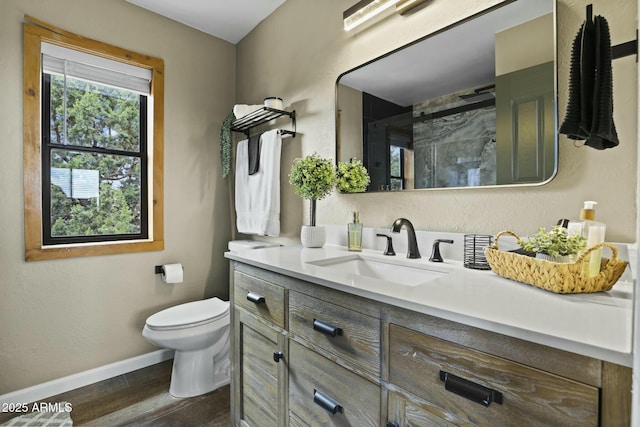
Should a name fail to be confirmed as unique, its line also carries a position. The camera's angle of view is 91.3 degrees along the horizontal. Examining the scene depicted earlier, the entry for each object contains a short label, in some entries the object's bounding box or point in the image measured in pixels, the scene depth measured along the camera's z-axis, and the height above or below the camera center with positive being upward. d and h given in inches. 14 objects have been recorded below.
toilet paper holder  89.6 -16.5
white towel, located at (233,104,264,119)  86.0 +28.3
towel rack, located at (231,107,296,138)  81.3 +26.1
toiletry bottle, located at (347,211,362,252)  60.1 -4.7
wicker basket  28.8 -6.0
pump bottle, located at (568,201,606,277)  29.1 -2.1
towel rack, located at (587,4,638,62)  35.1 +18.7
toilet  69.4 -30.1
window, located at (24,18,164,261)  72.2 +17.0
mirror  42.0 +17.1
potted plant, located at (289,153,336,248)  64.0 +6.1
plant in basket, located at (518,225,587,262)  31.5 -3.4
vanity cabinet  21.3 -14.3
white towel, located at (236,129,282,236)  81.6 +5.7
